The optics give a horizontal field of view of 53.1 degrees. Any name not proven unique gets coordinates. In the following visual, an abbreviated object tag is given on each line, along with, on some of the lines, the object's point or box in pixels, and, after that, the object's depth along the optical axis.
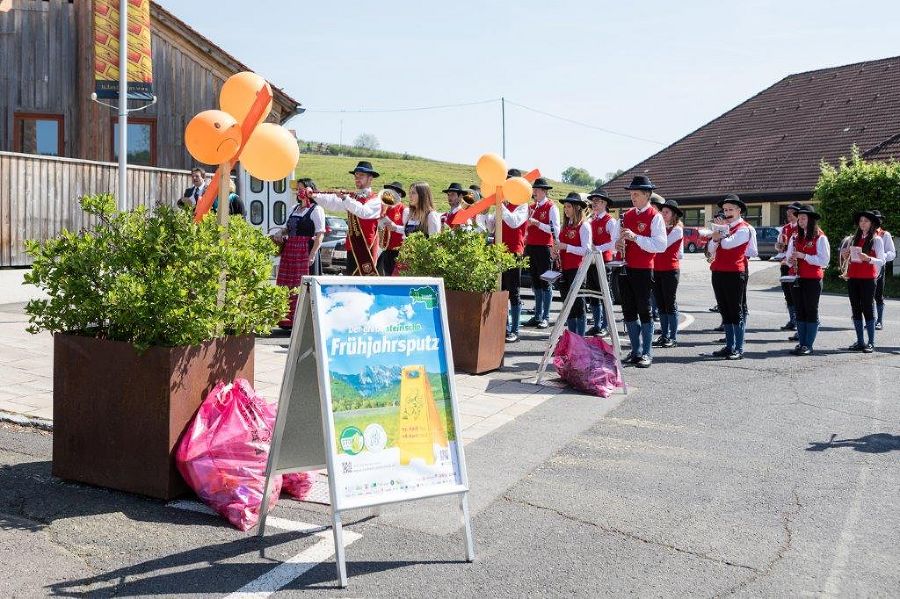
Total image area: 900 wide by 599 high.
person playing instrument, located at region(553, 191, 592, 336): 11.62
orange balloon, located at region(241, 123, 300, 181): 5.69
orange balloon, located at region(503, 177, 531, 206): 10.27
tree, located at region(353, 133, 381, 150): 106.19
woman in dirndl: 11.25
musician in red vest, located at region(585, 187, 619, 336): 11.36
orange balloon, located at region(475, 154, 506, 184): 10.12
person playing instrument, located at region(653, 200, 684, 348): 11.65
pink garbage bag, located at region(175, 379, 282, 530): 4.89
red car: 37.08
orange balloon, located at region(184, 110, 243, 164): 5.58
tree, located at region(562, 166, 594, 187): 124.50
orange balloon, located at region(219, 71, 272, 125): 5.78
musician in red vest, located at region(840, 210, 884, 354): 12.30
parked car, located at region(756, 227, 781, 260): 39.06
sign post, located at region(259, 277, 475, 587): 4.33
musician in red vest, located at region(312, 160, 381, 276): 10.44
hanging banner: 17.25
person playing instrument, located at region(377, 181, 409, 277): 12.69
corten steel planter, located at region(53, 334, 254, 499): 5.00
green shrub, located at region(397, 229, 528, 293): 9.38
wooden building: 21.88
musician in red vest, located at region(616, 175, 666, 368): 10.27
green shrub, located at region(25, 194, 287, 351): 5.02
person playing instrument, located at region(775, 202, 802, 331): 13.57
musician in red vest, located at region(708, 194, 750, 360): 11.18
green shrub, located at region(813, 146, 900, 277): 24.16
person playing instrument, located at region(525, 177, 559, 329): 12.91
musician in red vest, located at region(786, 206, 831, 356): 11.90
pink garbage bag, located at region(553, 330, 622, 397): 8.77
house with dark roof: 37.94
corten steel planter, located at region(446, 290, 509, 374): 9.36
